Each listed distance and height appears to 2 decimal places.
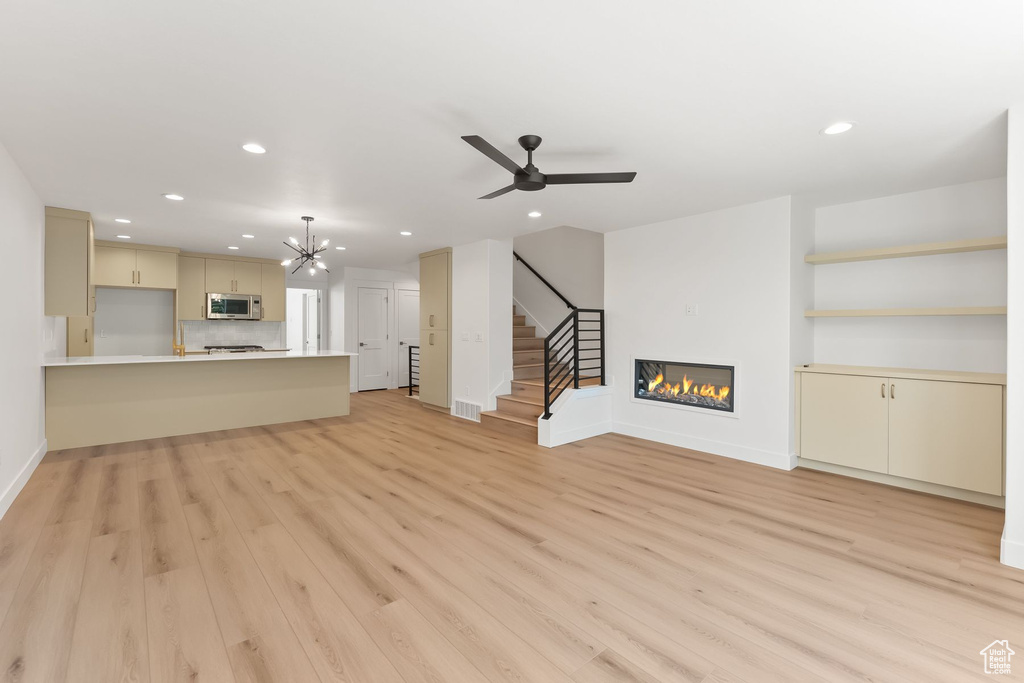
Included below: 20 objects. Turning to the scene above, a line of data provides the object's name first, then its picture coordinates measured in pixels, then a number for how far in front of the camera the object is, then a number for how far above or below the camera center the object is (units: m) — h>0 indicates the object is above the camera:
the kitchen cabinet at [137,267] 6.34 +1.04
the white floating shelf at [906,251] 3.37 +0.69
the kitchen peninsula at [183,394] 4.71 -0.62
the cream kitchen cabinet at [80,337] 6.14 +0.05
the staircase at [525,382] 5.74 -0.58
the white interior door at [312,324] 9.49 +0.31
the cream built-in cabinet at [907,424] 3.29 -0.68
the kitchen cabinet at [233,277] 7.34 +1.02
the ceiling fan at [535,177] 2.81 +1.00
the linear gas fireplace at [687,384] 4.63 -0.49
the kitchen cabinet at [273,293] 7.84 +0.80
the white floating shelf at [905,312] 3.34 +0.20
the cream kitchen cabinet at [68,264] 4.52 +0.76
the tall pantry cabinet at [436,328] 6.92 +0.17
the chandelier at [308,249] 5.66 +1.28
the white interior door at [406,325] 9.40 +0.29
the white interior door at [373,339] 8.88 +0.01
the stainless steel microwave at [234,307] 7.30 +0.53
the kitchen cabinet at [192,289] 7.11 +0.80
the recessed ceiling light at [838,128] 2.69 +1.23
